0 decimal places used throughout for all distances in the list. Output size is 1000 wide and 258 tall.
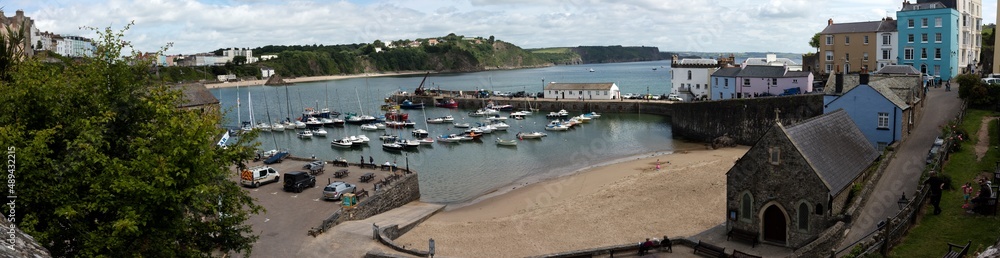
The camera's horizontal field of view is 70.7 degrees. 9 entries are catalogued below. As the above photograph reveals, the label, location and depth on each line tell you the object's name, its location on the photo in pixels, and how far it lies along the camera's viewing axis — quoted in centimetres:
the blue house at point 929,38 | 5756
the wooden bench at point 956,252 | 1550
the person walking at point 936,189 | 2052
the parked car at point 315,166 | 3778
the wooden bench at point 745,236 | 2231
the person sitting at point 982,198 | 1986
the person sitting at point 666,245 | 2166
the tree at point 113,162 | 1338
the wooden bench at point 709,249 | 2078
